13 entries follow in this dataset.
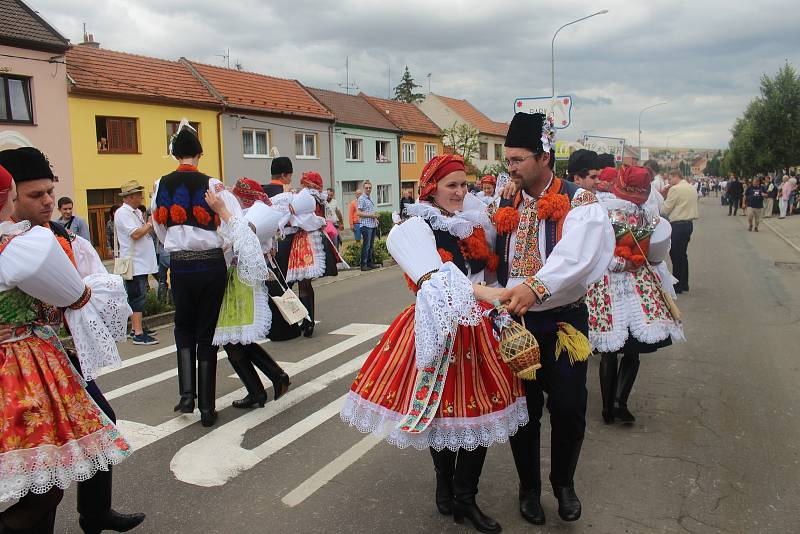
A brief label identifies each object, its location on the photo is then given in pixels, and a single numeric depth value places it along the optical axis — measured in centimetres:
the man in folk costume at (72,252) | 279
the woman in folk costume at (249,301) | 489
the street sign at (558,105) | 1711
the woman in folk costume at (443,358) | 295
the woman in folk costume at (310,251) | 821
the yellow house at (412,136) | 3888
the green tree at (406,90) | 7394
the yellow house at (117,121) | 1938
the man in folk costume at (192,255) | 484
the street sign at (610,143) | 2524
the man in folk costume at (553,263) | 308
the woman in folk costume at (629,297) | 475
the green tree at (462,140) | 3988
